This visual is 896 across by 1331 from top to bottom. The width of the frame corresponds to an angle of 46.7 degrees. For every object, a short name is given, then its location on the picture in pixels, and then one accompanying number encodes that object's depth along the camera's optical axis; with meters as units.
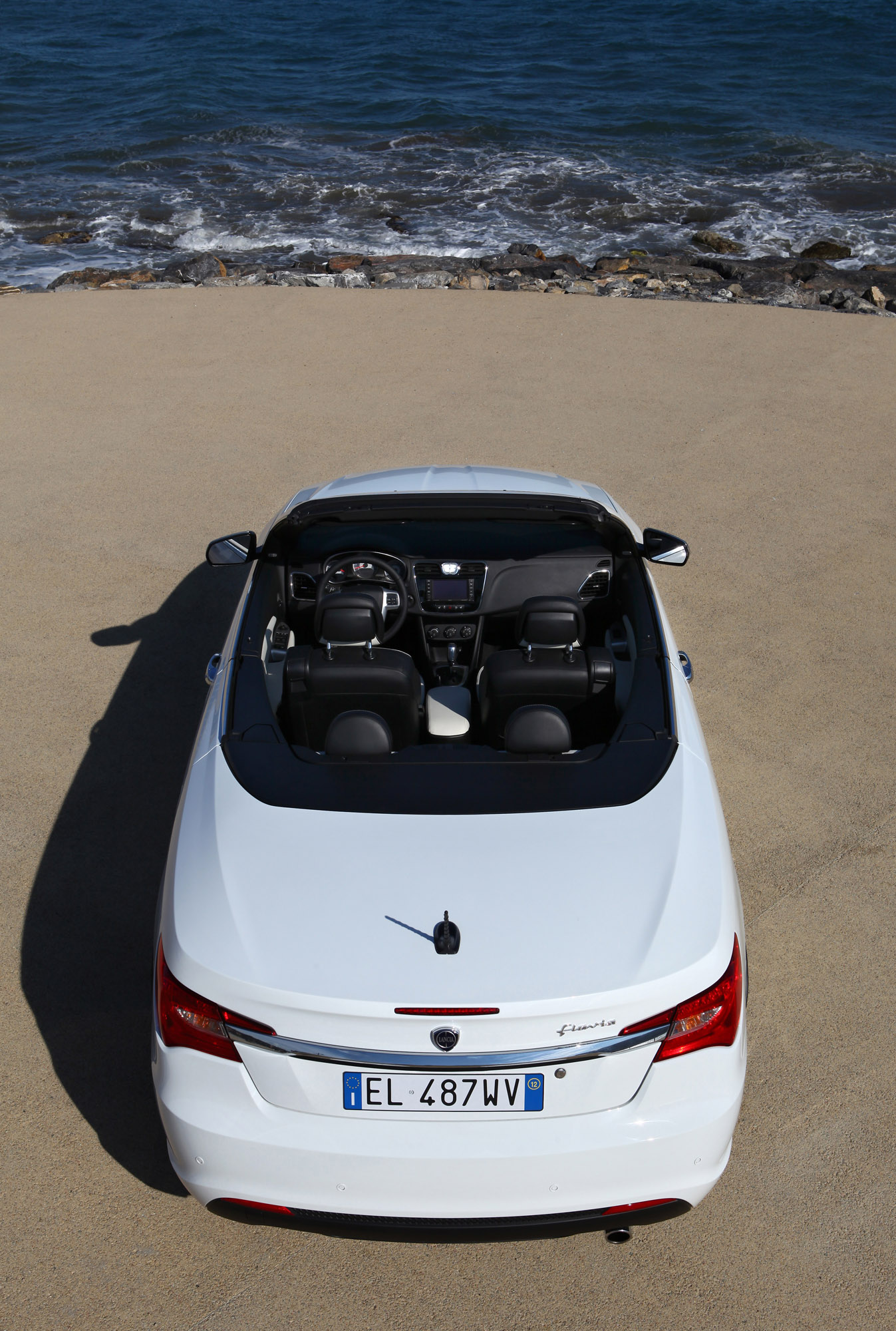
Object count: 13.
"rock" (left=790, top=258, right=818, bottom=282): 14.92
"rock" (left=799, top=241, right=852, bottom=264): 16.97
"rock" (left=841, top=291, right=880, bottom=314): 11.91
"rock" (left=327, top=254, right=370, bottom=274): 15.56
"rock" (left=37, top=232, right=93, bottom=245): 18.14
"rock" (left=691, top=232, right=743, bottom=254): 17.14
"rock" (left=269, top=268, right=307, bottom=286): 12.75
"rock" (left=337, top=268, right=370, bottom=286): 12.69
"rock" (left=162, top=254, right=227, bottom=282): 14.10
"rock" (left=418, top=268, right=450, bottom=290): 12.62
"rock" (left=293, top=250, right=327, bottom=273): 15.10
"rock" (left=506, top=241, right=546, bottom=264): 16.19
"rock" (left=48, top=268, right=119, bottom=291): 14.65
